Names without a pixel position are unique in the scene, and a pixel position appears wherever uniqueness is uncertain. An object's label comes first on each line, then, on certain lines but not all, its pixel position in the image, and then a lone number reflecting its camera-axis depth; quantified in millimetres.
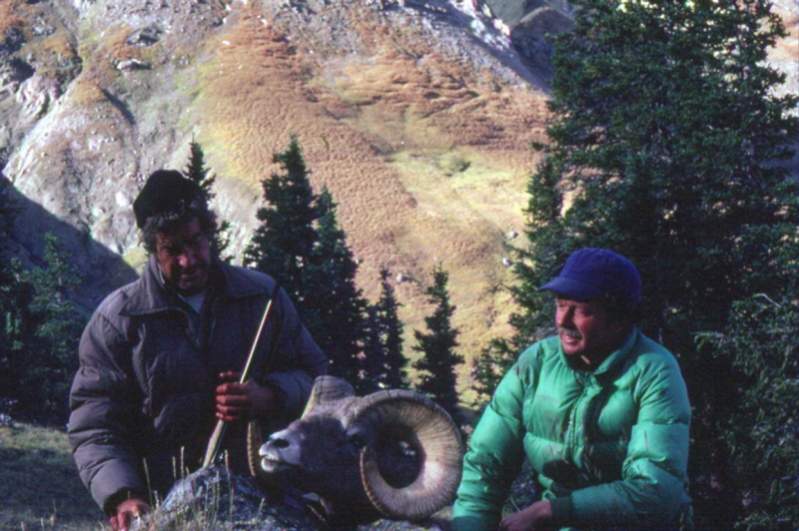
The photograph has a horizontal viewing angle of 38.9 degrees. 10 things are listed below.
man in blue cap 4141
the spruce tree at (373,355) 40656
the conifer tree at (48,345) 38469
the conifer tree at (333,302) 37000
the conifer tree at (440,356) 42625
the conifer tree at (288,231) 36781
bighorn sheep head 5309
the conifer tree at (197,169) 39156
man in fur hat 5188
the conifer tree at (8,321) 36406
